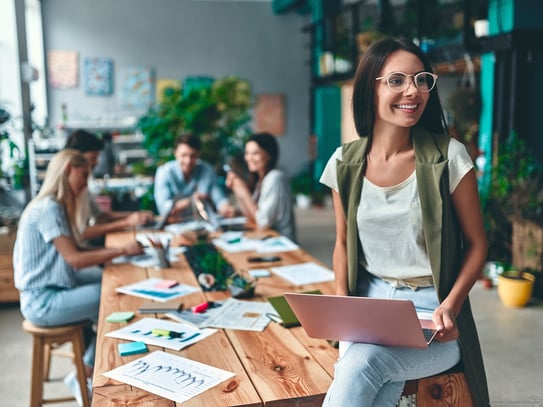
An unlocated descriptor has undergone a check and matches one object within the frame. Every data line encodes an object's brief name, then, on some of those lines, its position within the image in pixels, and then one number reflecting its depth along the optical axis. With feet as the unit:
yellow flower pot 15.05
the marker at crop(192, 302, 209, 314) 7.17
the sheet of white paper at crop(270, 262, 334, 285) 8.61
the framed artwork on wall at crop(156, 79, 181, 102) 36.17
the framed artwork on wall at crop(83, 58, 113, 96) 34.85
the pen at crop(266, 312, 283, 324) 6.81
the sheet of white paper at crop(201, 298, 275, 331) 6.69
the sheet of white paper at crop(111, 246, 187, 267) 9.93
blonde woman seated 9.07
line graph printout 5.07
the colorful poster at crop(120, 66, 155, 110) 35.70
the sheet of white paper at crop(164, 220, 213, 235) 12.86
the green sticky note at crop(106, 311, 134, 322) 6.91
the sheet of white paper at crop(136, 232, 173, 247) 11.81
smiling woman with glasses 5.20
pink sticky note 8.36
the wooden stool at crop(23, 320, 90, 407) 8.87
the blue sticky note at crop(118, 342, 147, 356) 5.90
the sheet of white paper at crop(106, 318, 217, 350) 6.18
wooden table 4.96
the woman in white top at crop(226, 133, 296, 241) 12.84
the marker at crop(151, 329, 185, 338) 6.36
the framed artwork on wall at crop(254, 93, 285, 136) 38.45
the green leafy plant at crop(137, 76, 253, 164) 18.10
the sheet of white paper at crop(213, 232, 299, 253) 10.88
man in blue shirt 14.83
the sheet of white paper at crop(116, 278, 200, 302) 7.89
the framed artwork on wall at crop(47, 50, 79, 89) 34.14
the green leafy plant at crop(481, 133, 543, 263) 16.16
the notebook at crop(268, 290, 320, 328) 6.71
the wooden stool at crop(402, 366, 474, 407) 5.41
